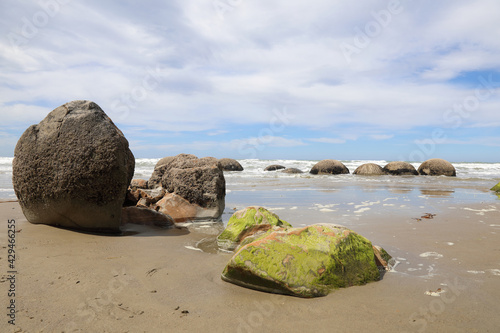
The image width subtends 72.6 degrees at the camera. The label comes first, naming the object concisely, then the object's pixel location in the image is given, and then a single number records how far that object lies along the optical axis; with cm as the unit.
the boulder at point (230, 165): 2594
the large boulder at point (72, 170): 470
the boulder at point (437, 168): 2133
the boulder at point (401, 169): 2236
